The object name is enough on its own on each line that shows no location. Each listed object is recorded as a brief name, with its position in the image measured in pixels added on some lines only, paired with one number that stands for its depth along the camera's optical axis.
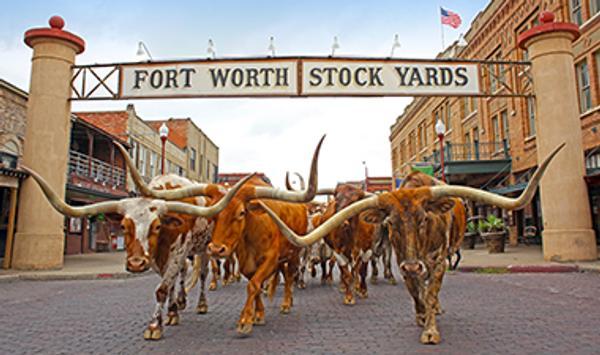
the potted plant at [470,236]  20.94
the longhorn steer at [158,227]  4.96
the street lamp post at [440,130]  15.81
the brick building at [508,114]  16.84
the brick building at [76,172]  15.94
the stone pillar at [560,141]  12.86
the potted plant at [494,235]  17.52
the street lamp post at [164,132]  14.28
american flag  22.45
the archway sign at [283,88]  13.07
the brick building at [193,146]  41.19
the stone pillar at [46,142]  12.93
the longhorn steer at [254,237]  5.16
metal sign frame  13.45
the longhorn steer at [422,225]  4.65
